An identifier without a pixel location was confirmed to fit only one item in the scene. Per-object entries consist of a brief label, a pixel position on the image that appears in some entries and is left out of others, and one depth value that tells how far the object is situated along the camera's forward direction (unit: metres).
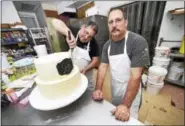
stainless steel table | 0.43
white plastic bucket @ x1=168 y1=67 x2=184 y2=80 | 1.66
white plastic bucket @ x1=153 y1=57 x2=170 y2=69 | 1.51
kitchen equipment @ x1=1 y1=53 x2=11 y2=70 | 0.83
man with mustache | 0.62
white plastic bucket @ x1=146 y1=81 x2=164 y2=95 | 1.44
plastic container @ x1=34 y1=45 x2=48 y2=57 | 0.67
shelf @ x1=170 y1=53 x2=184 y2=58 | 1.54
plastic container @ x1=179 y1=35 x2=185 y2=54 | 1.53
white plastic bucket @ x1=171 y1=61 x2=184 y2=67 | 1.63
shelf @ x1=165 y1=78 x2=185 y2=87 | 1.67
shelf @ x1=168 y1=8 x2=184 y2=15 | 1.31
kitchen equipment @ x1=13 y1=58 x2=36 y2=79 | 0.88
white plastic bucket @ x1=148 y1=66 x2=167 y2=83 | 1.38
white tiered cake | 0.41
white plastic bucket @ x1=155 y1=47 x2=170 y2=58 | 1.45
